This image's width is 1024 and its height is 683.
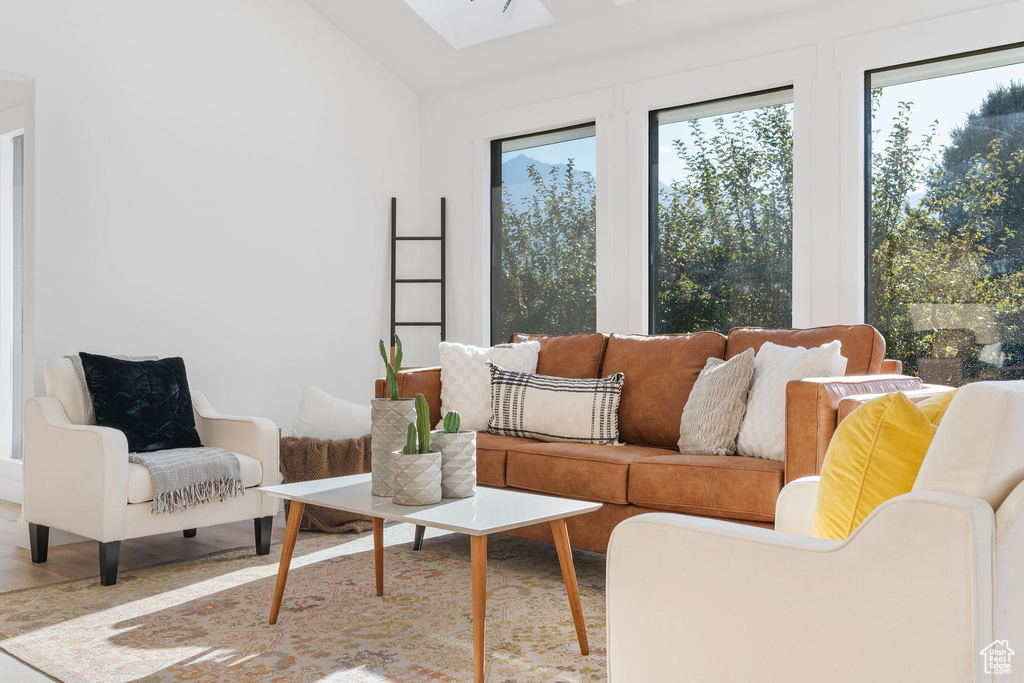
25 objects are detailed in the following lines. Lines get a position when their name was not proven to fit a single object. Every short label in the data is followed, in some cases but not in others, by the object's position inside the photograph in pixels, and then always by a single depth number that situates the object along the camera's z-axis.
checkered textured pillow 3.84
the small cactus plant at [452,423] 2.43
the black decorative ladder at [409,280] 5.41
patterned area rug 2.26
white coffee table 2.06
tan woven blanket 4.08
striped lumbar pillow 3.49
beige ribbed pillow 3.09
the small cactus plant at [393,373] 2.51
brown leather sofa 2.62
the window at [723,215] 4.20
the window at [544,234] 4.95
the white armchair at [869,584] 1.16
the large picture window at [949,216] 3.54
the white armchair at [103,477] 3.14
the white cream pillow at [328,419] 4.27
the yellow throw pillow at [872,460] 1.41
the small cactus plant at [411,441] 2.38
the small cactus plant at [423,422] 2.34
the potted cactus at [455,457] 2.45
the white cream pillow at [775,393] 2.92
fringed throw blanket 3.26
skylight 4.75
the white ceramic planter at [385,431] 2.52
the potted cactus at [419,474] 2.33
